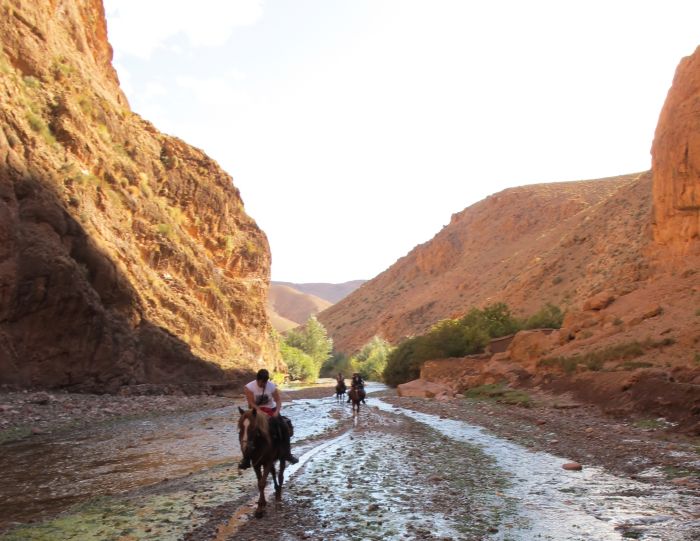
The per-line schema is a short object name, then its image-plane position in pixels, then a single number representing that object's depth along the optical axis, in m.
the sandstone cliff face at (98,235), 24.97
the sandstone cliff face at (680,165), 32.28
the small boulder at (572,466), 10.59
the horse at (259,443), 7.80
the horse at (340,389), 34.35
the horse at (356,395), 23.28
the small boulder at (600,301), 33.81
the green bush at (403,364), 49.88
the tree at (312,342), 83.75
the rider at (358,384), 23.94
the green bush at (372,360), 75.88
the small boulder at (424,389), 36.09
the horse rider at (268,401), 8.54
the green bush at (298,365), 68.69
